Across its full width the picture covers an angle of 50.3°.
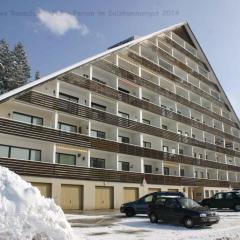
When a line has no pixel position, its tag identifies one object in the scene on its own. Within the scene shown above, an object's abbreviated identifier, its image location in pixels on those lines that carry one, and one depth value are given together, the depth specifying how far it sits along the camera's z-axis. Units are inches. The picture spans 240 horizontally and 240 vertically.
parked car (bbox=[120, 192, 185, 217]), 659.3
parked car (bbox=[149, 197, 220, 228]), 486.9
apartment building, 812.7
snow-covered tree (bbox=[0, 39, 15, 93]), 1514.2
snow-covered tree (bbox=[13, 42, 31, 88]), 1634.9
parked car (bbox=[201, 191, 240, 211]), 831.2
